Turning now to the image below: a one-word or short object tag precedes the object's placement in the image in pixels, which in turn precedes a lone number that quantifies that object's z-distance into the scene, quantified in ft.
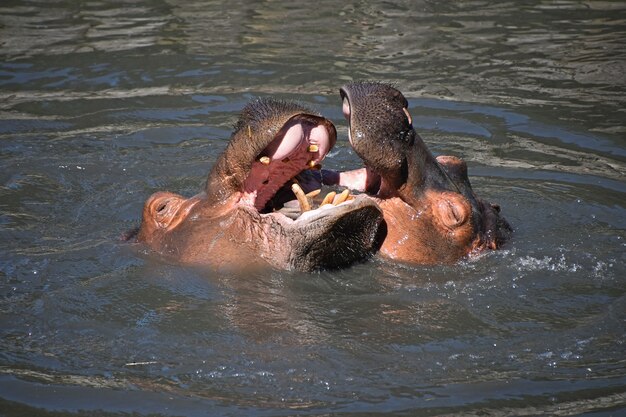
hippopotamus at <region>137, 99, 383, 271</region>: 38.37
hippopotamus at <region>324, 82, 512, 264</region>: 39.34
